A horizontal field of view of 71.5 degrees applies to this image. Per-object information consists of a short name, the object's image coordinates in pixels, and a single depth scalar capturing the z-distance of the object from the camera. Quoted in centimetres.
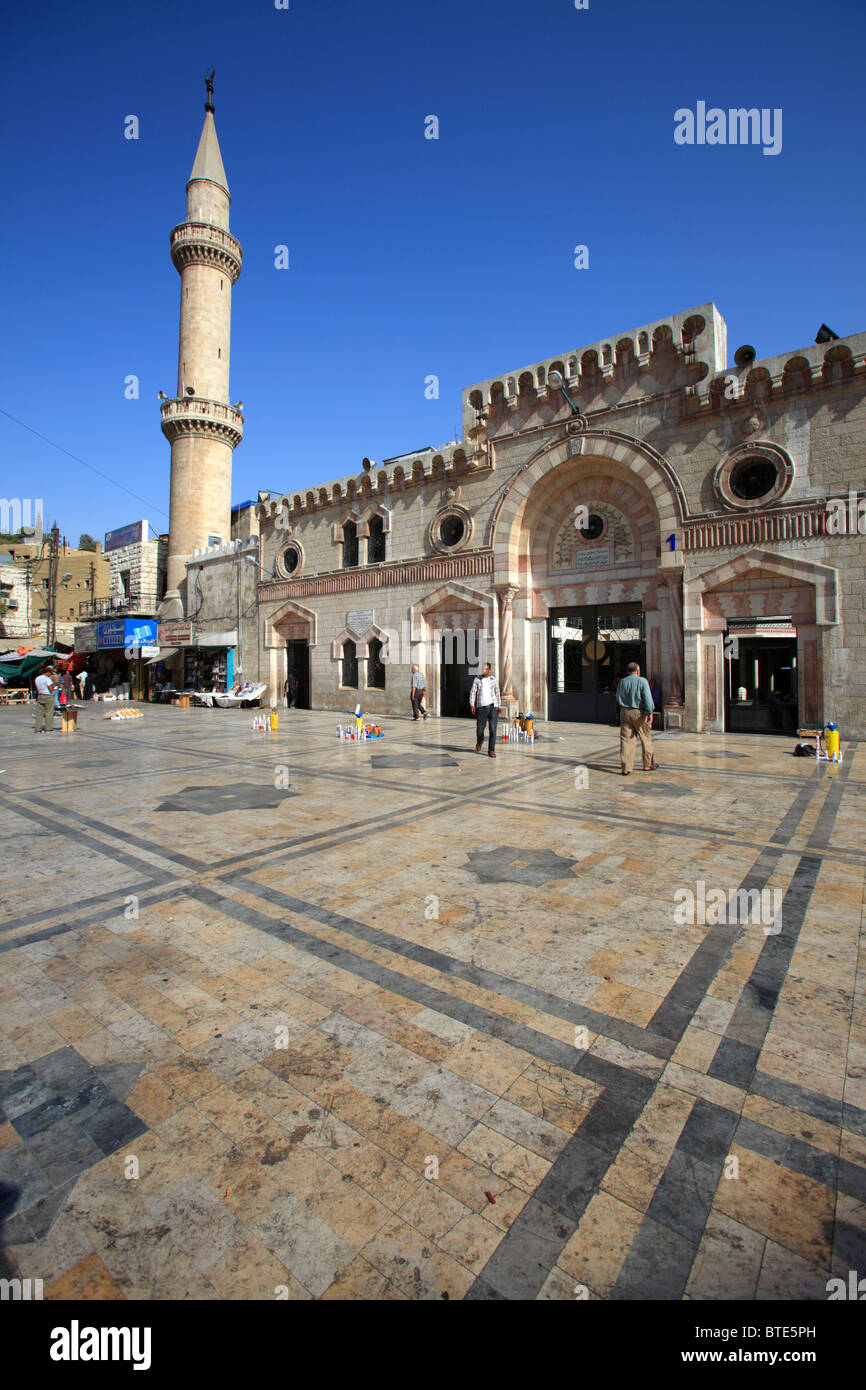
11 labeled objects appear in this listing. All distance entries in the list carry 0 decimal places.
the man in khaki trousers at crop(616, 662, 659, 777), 971
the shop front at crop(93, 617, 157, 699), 3170
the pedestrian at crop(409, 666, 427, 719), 1917
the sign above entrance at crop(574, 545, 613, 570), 1731
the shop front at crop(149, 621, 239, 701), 2845
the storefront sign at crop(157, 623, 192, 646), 2999
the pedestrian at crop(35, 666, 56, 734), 1759
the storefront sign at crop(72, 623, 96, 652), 3578
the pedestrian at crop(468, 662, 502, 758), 1195
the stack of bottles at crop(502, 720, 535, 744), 1439
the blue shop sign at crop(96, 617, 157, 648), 3162
